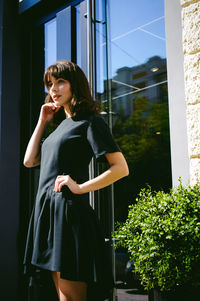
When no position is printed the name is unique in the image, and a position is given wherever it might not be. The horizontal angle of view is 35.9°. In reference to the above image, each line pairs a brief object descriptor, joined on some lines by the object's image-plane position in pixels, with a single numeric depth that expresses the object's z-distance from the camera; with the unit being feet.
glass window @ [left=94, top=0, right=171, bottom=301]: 6.62
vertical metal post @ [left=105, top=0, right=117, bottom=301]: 7.16
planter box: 4.07
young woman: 4.94
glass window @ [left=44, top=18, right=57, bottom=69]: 9.73
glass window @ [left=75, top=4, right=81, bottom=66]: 8.64
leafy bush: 4.07
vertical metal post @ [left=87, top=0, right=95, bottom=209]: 7.88
